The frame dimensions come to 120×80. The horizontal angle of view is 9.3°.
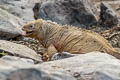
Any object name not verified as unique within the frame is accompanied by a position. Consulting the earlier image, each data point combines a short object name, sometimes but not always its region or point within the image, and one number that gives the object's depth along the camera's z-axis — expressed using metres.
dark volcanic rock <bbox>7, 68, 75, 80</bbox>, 7.05
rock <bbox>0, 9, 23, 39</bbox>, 19.14
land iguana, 15.81
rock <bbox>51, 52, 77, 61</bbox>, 12.50
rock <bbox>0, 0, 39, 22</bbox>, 26.28
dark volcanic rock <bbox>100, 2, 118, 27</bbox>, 28.73
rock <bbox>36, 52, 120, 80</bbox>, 8.47
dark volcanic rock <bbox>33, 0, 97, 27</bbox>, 27.78
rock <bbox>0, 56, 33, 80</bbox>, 7.03
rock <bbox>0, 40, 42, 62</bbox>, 13.32
